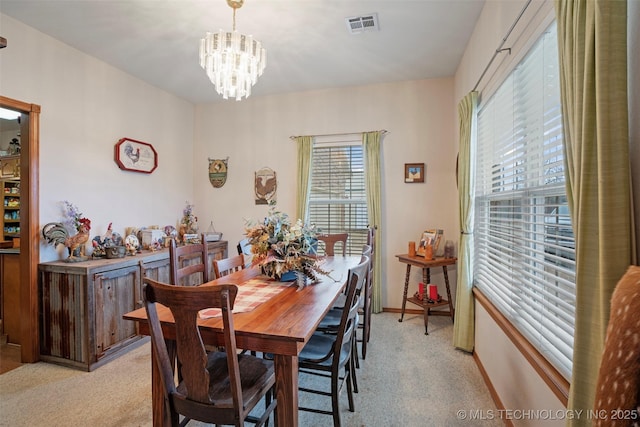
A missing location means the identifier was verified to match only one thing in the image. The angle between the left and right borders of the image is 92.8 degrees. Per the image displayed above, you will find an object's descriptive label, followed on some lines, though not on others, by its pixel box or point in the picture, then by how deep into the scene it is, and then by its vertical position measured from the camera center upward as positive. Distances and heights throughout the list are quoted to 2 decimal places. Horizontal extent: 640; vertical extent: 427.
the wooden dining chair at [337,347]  1.54 -0.82
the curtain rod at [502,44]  1.65 +1.08
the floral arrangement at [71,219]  2.86 -0.04
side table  3.26 -0.76
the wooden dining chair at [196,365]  1.14 -0.63
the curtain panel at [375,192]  3.83 +0.23
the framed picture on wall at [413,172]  3.81 +0.47
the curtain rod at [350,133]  3.91 +1.03
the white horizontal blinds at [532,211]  1.37 -0.02
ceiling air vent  2.52 +1.60
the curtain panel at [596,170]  0.85 +0.11
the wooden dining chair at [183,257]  2.04 -0.34
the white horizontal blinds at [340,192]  4.09 +0.26
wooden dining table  1.27 -0.52
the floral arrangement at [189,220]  4.27 -0.11
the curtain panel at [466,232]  2.70 -0.21
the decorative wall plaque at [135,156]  3.42 +0.69
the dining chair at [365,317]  2.36 -0.83
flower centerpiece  2.10 -0.25
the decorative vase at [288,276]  2.16 -0.46
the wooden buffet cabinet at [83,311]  2.55 -0.84
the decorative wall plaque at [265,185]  4.32 +0.38
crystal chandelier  2.02 +1.04
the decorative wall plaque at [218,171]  4.52 +0.61
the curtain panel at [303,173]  4.10 +0.52
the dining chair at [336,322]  2.08 -0.80
